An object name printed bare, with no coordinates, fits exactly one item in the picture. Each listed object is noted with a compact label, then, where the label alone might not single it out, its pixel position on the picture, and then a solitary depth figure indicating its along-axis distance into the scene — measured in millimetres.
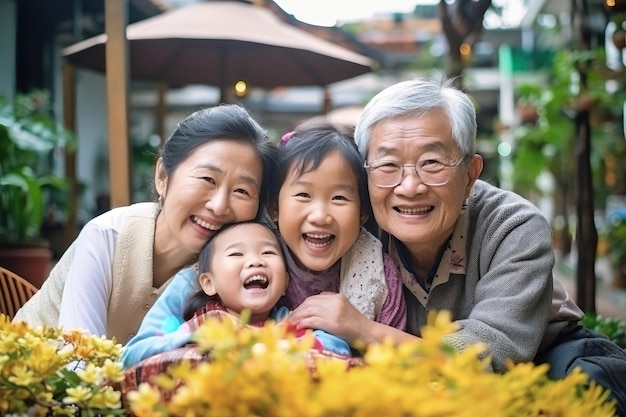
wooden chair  2896
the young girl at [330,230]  2229
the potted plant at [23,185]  6020
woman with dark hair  2287
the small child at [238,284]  2020
